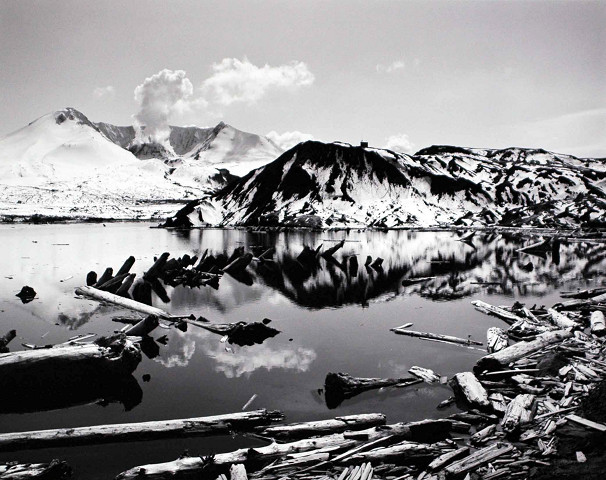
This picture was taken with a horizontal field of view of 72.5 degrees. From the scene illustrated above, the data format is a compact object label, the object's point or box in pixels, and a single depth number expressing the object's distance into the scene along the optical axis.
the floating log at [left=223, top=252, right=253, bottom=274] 27.59
